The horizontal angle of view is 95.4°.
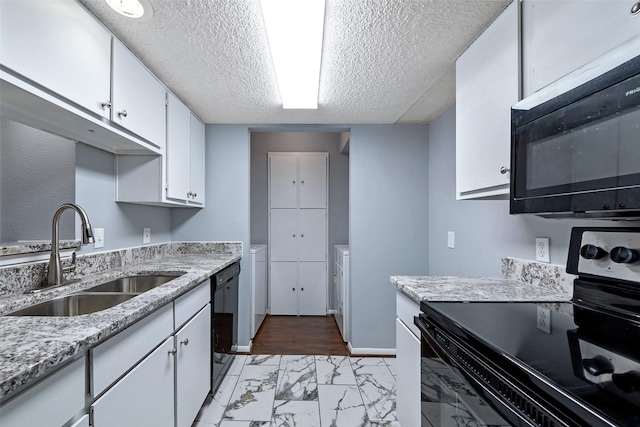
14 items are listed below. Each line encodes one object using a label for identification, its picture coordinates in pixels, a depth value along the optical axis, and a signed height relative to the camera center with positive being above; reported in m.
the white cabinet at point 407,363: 1.34 -0.73
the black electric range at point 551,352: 0.53 -0.32
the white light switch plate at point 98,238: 1.73 -0.13
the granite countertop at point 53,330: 0.62 -0.32
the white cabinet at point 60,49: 0.90 +0.60
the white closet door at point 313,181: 3.88 +0.48
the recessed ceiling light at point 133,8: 1.20 +0.88
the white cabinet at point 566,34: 0.79 +0.57
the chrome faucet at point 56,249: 1.29 -0.15
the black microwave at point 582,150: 0.71 +0.20
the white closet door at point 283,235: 3.86 -0.24
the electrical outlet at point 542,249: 1.34 -0.15
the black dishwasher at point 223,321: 2.00 -0.80
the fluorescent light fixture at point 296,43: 1.25 +0.90
